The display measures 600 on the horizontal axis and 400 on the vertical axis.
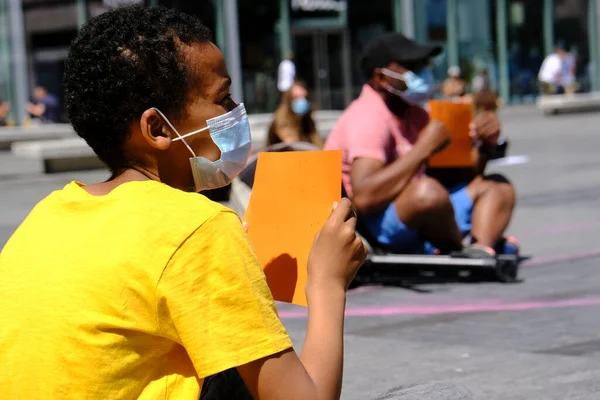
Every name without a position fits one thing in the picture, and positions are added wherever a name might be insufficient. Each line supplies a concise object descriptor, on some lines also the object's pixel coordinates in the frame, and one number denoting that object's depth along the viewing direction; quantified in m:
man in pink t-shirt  6.40
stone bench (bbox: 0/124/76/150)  22.62
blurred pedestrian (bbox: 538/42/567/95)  32.03
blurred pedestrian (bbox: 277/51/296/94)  26.80
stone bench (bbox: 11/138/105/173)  16.36
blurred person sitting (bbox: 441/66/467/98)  17.75
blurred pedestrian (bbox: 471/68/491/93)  30.91
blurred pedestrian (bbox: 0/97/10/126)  25.64
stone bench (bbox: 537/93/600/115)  27.23
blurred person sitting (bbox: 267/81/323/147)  8.37
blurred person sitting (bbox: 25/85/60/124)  25.81
